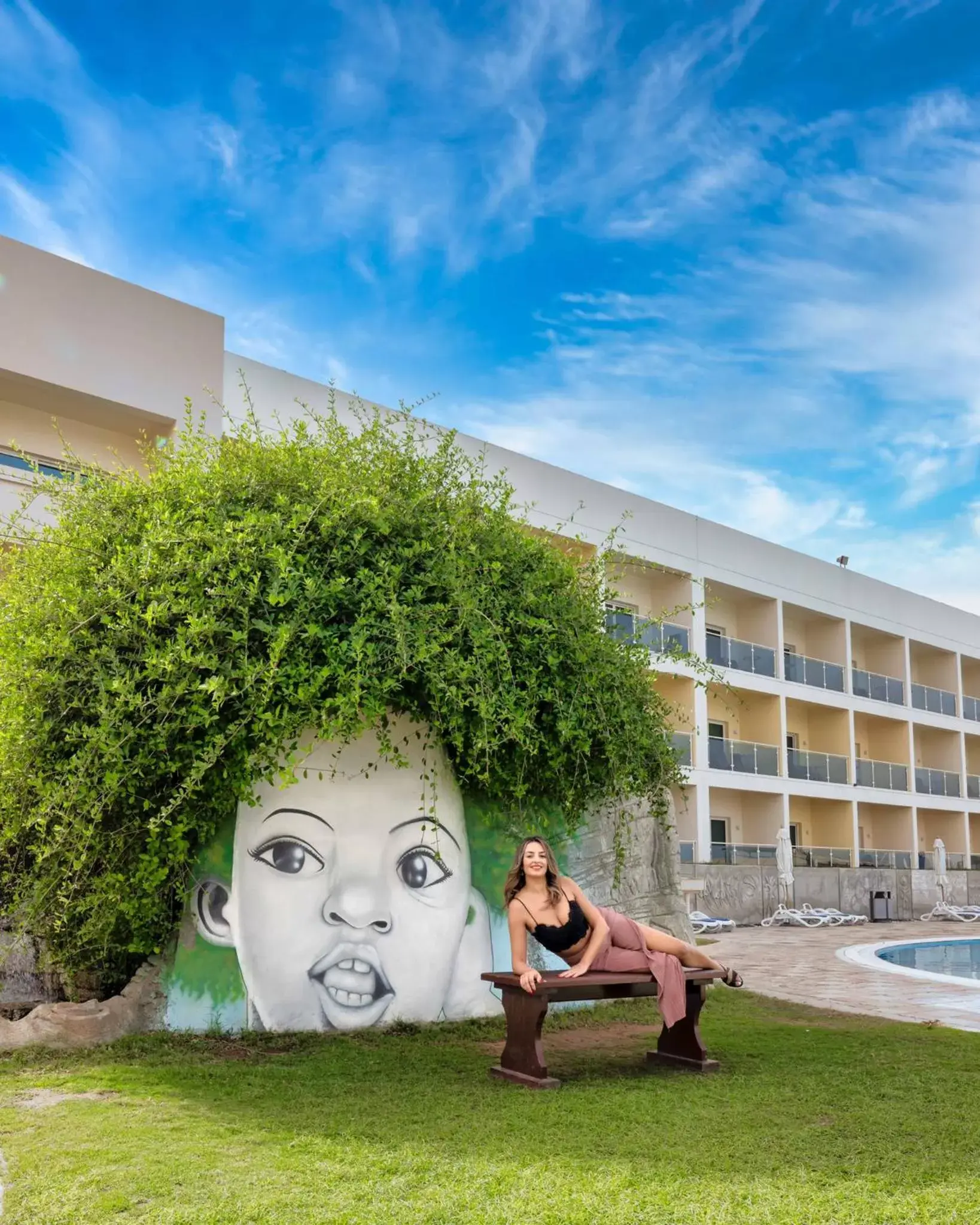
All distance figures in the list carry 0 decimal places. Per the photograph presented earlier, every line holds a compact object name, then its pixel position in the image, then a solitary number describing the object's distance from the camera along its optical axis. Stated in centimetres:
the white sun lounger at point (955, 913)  2694
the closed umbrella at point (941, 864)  2703
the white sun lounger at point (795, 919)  2336
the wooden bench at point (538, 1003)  613
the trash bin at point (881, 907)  2620
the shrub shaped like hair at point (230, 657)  707
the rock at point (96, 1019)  698
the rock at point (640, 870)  916
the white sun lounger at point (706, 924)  2084
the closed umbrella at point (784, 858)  2372
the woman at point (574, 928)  654
